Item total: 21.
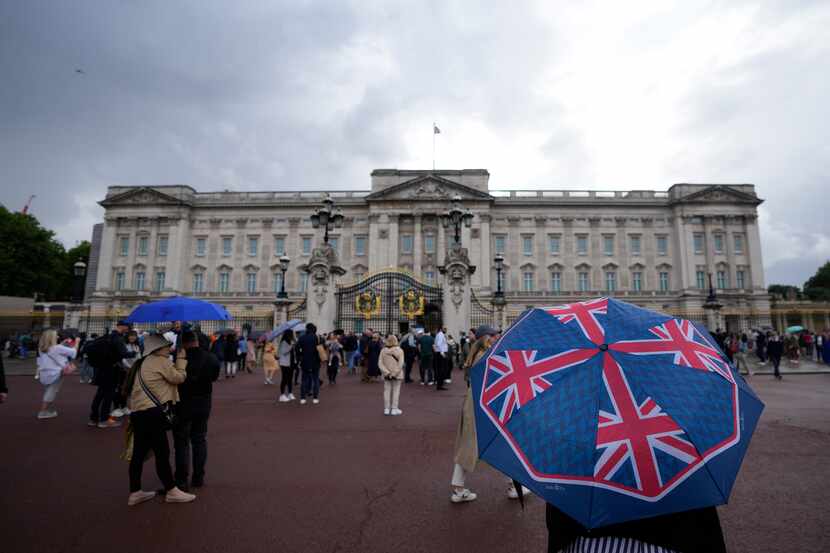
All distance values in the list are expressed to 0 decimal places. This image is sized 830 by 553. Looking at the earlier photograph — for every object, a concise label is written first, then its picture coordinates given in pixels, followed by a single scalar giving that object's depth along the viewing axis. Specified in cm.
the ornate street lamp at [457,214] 1745
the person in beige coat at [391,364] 809
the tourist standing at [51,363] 792
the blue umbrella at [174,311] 763
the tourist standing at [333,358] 1291
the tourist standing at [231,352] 1500
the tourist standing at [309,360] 936
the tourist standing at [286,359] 985
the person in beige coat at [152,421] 438
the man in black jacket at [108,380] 758
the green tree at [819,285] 6316
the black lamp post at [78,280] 2416
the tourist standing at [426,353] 1270
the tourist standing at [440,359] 1202
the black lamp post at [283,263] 2092
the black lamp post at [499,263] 1971
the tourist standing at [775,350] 1560
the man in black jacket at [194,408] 471
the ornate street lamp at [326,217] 1759
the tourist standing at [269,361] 1345
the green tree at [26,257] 4191
